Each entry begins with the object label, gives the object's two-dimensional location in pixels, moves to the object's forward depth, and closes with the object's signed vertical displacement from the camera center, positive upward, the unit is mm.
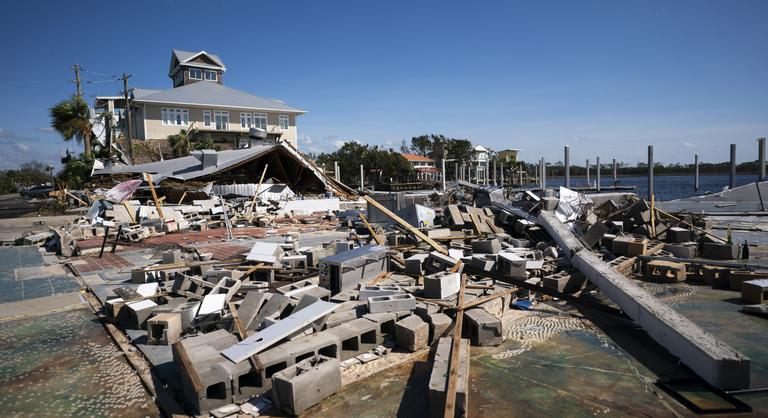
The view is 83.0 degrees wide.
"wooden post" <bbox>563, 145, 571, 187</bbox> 35409 +1660
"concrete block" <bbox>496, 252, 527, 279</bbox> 7395 -1472
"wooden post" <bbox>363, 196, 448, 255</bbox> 8336 -1016
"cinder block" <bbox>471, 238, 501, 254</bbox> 8836 -1331
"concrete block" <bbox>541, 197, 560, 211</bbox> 12328 -685
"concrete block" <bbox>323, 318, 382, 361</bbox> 4590 -1655
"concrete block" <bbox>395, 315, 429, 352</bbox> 4754 -1678
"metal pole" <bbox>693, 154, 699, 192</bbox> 48759 +1567
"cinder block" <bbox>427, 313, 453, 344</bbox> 5027 -1666
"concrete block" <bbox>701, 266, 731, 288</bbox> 7402 -1717
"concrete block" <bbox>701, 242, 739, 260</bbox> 9195 -1609
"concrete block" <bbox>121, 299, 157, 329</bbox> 5559 -1608
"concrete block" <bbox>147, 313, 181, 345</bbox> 4988 -1638
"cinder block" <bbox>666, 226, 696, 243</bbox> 10492 -1403
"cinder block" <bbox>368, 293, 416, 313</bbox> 5270 -1475
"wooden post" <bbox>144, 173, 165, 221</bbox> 15516 -678
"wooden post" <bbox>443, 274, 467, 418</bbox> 3273 -1636
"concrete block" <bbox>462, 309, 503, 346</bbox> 4980 -1726
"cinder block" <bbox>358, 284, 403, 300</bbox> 5883 -1482
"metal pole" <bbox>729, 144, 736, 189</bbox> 30369 +979
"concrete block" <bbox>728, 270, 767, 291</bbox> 7062 -1653
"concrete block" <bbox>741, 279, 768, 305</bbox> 6260 -1693
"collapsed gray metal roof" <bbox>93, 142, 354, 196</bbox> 20141 +928
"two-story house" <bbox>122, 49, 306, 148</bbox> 37344 +7133
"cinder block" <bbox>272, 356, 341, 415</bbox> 3561 -1690
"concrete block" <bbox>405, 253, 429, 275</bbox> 7545 -1426
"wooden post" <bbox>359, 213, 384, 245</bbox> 9852 -1270
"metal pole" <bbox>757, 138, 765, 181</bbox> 28203 +1309
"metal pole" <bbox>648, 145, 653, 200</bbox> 29691 +877
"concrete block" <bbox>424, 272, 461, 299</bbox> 6129 -1483
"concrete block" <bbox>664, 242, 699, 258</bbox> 9148 -1553
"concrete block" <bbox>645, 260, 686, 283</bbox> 7871 -1734
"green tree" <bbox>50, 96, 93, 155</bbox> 28547 +4639
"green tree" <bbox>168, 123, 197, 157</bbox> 34500 +3479
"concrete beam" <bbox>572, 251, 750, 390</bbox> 3836 -1610
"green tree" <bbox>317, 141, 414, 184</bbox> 60781 +3204
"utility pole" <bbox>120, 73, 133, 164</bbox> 29125 +5233
